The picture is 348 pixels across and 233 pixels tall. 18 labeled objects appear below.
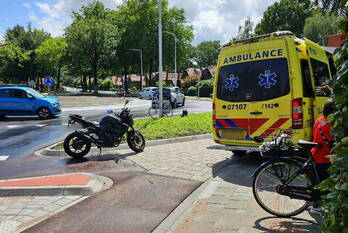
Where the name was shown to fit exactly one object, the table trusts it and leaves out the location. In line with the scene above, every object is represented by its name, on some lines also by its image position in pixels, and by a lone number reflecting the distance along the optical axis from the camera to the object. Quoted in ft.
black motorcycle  26.04
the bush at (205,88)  159.22
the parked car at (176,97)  81.53
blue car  56.39
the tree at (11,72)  195.96
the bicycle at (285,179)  13.30
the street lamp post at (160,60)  48.21
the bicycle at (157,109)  54.03
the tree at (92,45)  167.32
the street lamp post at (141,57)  169.48
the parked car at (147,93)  132.05
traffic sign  80.89
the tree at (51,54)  187.32
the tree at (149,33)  171.32
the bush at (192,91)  172.04
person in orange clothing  12.62
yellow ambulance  19.81
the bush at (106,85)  286.46
